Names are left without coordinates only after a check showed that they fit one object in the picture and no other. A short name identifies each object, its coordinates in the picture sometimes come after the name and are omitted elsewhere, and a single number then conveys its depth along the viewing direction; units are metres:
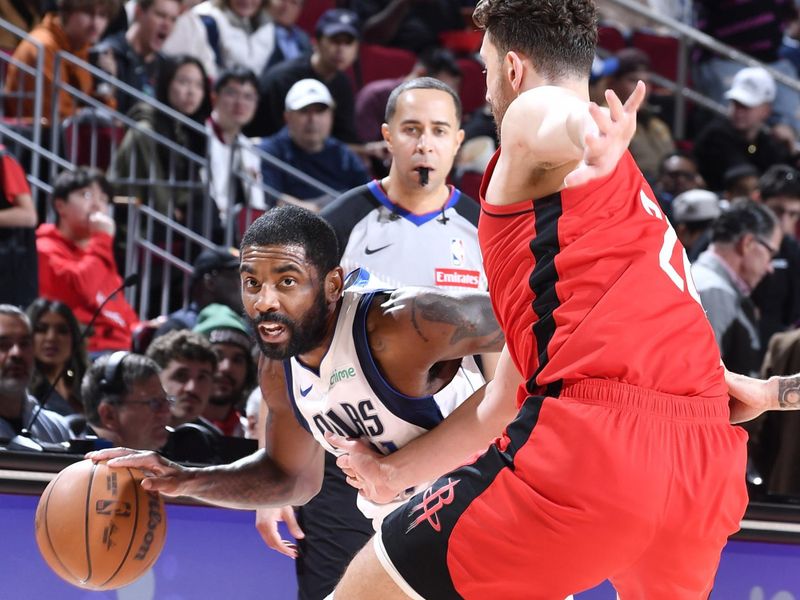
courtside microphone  8.93
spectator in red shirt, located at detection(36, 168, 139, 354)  13.76
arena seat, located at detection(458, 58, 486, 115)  21.19
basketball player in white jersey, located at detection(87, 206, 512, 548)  6.76
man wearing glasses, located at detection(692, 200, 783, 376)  13.19
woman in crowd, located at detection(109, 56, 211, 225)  15.80
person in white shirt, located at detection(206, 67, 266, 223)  15.88
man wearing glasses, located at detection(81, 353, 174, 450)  10.46
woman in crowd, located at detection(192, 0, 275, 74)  18.55
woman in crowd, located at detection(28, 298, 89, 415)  12.27
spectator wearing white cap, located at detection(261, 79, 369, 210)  16.41
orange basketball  6.91
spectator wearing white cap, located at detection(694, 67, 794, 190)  20.62
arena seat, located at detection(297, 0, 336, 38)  21.75
